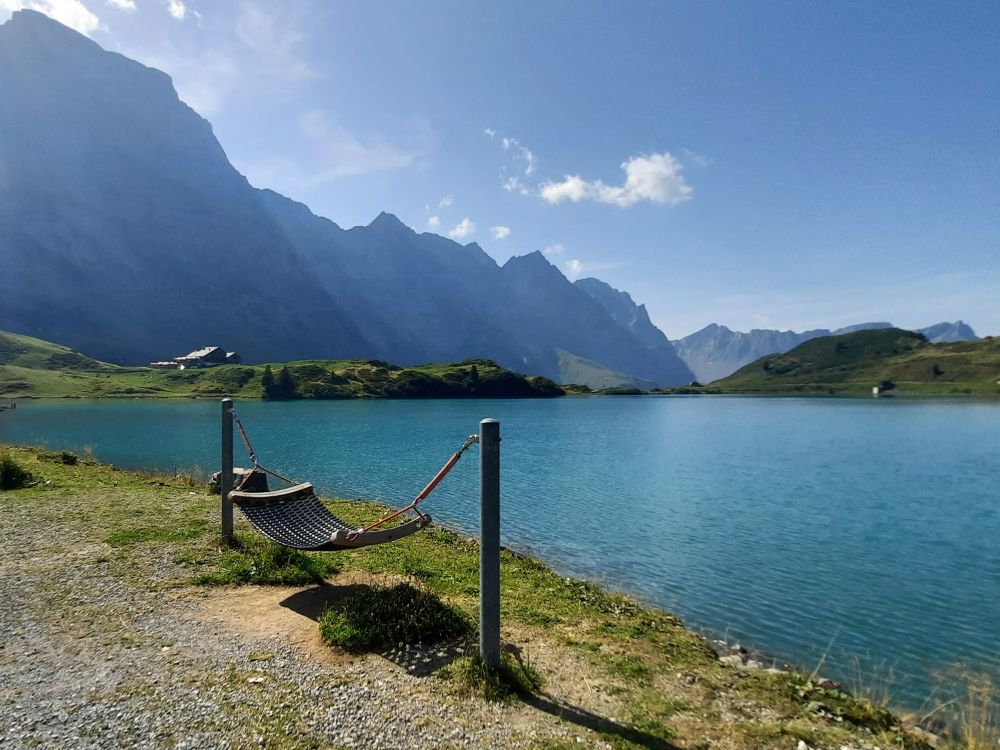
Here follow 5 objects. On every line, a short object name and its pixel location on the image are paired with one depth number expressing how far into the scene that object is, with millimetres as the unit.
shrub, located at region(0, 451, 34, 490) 21531
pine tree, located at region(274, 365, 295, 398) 175625
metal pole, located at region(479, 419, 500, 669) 8250
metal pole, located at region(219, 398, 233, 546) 14531
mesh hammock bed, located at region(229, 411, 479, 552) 10453
